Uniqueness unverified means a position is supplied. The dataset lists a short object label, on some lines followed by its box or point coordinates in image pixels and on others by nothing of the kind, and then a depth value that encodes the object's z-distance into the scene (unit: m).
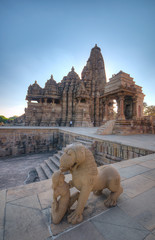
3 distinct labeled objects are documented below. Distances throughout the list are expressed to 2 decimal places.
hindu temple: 17.20
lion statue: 1.27
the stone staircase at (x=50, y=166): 5.37
